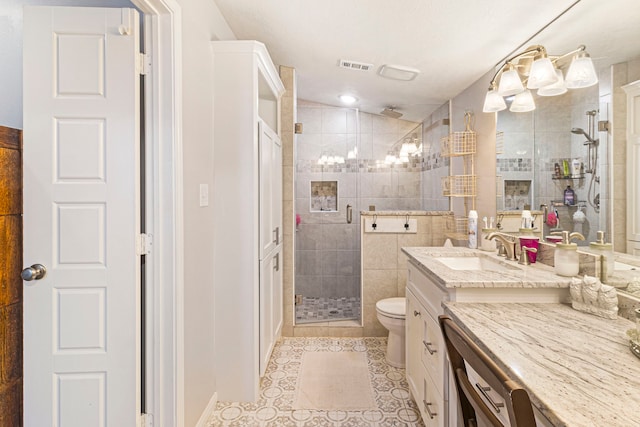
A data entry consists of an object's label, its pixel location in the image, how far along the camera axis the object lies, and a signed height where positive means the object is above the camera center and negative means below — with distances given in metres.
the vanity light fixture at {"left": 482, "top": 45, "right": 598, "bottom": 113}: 1.43 +0.68
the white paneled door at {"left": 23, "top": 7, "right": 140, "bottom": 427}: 1.36 -0.01
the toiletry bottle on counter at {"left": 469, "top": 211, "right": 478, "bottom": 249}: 2.29 -0.12
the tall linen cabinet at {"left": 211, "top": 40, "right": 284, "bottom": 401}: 1.93 -0.02
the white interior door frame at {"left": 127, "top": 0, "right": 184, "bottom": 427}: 1.44 +0.02
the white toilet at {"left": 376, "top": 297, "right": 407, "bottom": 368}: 2.37 -0.82
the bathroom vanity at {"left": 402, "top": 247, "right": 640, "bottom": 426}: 0.68 -0.36
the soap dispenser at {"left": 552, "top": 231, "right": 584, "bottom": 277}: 1.40 -0.20
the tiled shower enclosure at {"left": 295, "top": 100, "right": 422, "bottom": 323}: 3.35 +0.29
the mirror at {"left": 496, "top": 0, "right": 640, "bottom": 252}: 1.26 +0.40
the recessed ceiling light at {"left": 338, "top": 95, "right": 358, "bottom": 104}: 3.31 +1.15
